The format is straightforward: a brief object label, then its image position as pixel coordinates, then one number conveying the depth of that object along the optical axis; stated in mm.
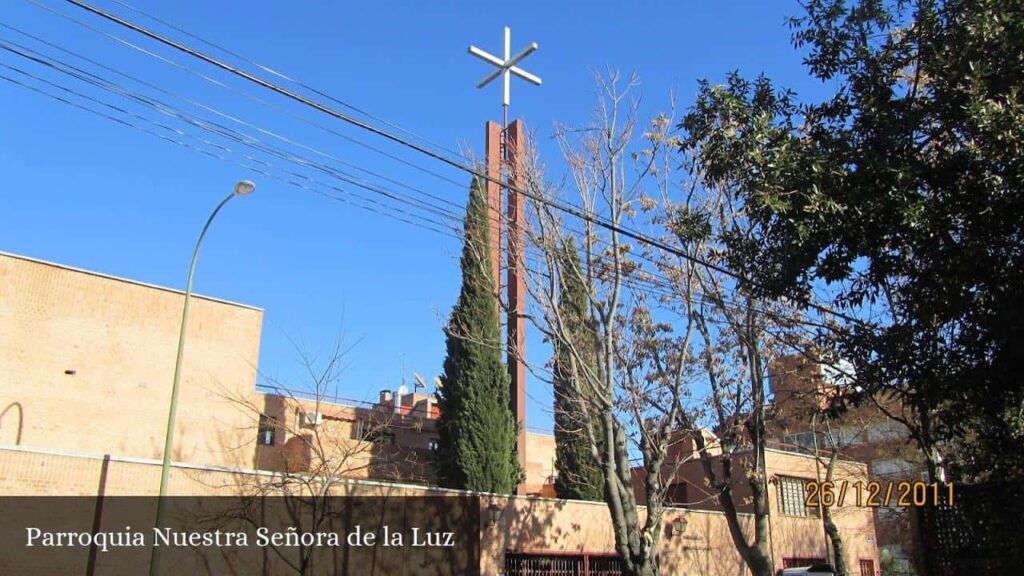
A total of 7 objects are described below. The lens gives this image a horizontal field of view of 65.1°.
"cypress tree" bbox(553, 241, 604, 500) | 16656
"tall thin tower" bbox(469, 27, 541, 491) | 17328
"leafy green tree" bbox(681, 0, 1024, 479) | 7785
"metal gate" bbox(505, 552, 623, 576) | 21688
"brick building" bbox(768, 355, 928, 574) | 19703
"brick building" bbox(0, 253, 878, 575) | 22250
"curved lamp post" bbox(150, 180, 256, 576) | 14688
